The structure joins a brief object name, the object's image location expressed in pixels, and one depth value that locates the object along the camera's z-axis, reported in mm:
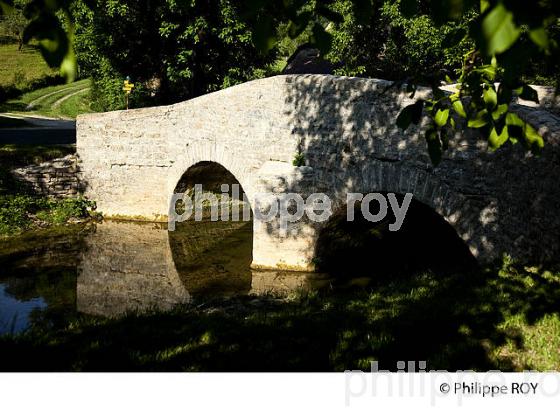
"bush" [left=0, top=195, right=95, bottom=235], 12249
